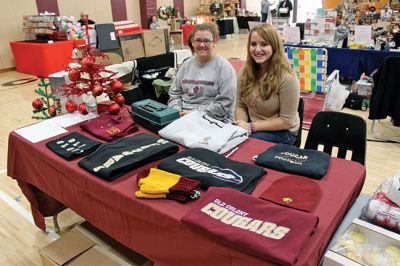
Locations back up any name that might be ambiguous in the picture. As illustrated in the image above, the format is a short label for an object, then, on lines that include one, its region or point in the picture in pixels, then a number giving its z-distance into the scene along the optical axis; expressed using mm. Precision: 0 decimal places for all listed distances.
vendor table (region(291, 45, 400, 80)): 4402
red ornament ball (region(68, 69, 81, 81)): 2088
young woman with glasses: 2414
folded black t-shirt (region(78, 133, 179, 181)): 1444
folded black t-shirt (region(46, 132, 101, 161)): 1654
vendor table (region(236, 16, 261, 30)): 13039
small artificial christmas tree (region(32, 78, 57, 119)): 2283
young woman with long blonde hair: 2102
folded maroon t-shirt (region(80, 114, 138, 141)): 1847
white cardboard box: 1022
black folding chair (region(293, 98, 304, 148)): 2454
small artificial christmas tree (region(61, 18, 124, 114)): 2131
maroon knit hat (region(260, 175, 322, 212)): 1197
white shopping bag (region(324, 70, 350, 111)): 4109
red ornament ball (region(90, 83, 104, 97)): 2121
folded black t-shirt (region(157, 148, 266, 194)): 1311
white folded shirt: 1635
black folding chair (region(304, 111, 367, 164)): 1911
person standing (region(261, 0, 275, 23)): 12047
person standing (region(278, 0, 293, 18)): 10141
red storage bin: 6852
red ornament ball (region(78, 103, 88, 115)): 2160
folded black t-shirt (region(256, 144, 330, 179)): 1394
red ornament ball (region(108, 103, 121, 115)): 2109
